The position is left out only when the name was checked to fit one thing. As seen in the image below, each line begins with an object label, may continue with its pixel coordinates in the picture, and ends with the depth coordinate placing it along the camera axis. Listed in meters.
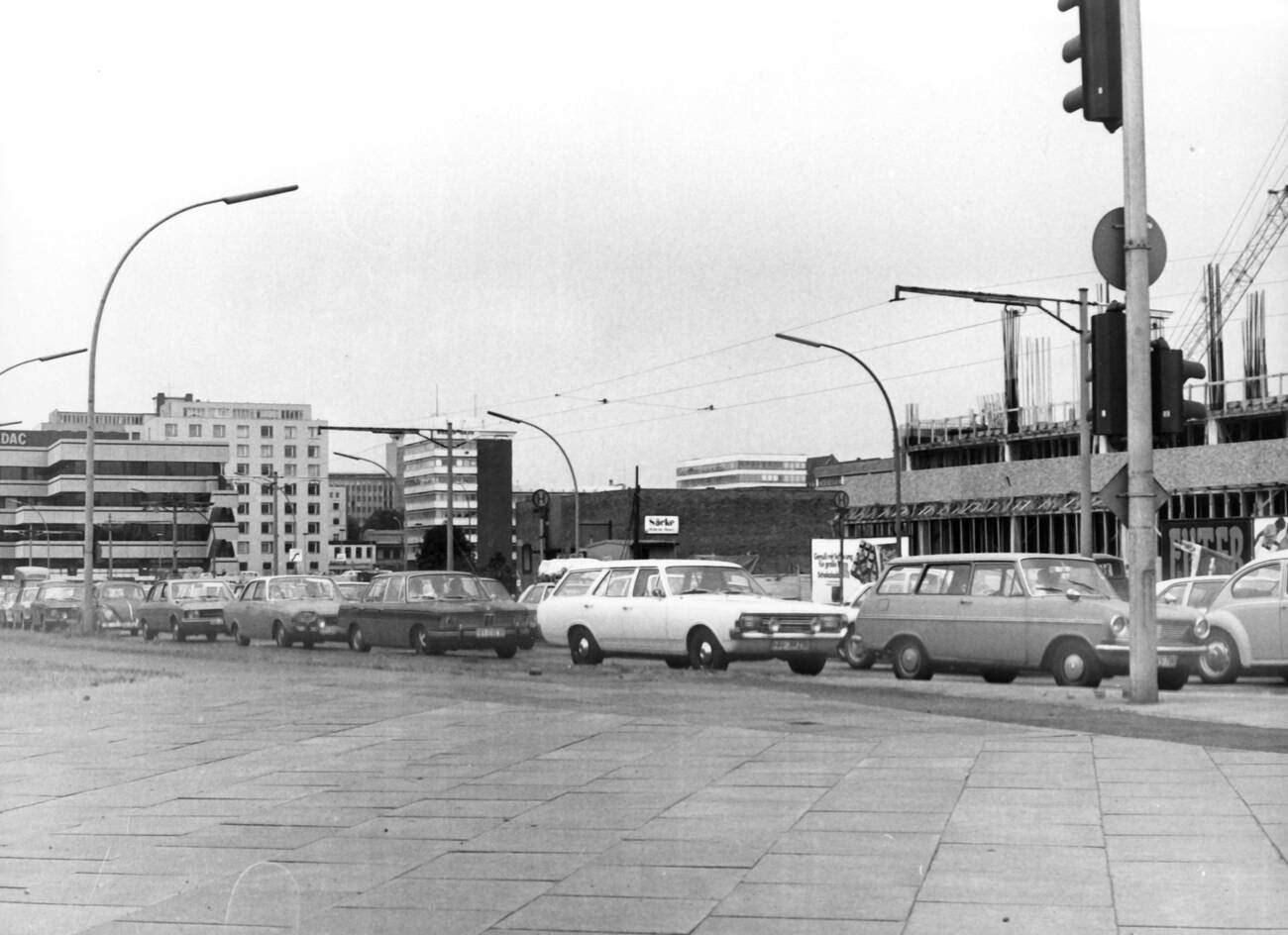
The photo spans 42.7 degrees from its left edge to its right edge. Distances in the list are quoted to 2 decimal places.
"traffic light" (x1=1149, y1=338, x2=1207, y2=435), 13.88
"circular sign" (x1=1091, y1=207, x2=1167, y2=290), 14.22
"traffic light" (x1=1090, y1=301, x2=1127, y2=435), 13.80
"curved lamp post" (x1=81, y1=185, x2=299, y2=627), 33.75
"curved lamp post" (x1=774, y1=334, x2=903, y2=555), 36.69
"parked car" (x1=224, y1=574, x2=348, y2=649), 29.67
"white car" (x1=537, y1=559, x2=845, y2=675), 19.94
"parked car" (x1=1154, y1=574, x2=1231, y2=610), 19.92
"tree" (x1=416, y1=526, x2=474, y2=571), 98.58
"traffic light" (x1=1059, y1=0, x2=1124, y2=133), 12.55
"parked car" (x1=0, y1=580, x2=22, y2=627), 46.17
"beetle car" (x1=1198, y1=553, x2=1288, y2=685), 17.92
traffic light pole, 13.82
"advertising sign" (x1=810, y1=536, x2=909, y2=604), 41.00
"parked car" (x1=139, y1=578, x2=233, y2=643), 34.06
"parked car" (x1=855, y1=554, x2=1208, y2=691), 17.39
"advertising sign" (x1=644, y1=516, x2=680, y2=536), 92.19
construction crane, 64.81
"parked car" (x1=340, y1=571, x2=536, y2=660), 25.94
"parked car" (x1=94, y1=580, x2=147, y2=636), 38.47
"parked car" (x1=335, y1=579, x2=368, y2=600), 42.48
